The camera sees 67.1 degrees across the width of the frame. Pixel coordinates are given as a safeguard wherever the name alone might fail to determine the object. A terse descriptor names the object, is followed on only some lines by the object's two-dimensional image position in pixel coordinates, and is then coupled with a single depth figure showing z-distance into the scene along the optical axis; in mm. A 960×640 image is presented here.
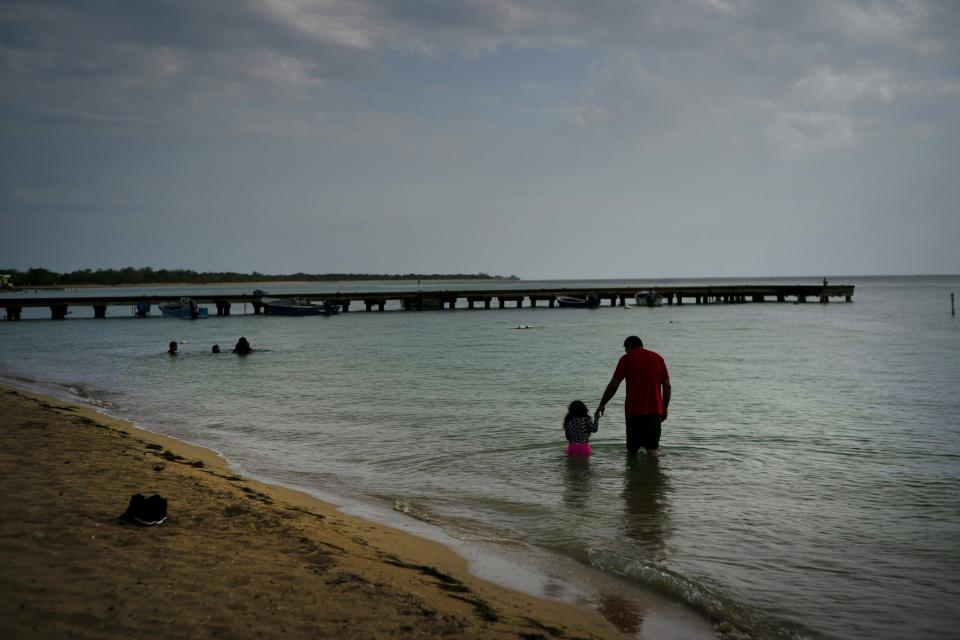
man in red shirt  9945
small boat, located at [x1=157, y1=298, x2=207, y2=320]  65562
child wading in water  11164
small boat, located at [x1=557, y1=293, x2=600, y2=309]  79125
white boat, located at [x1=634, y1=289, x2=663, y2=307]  78688
